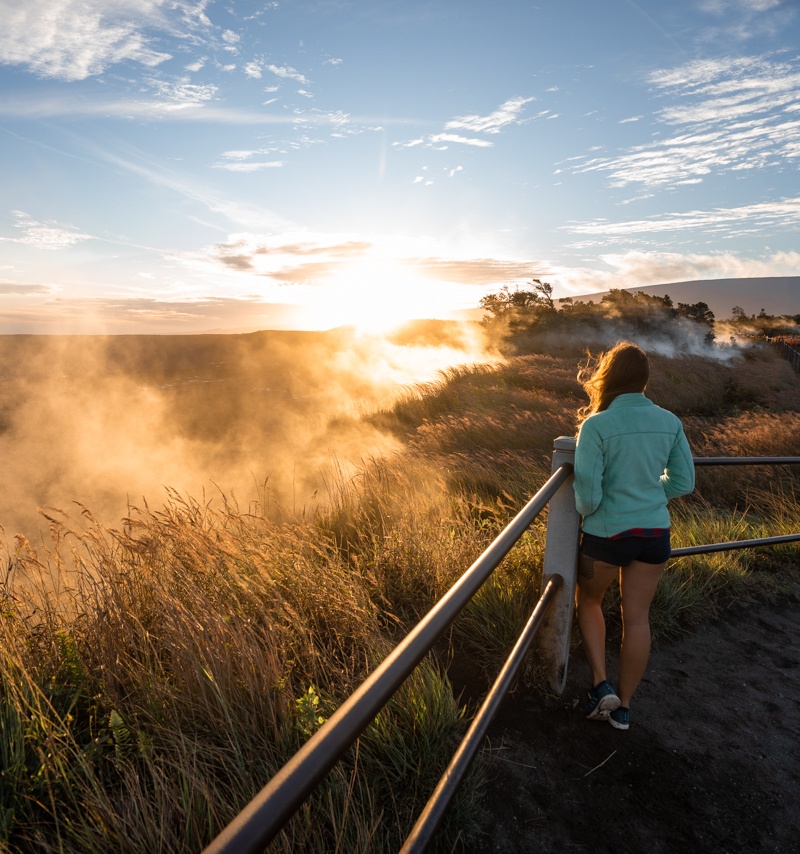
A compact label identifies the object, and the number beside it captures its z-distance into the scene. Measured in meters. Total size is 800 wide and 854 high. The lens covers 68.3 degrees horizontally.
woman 2.96
